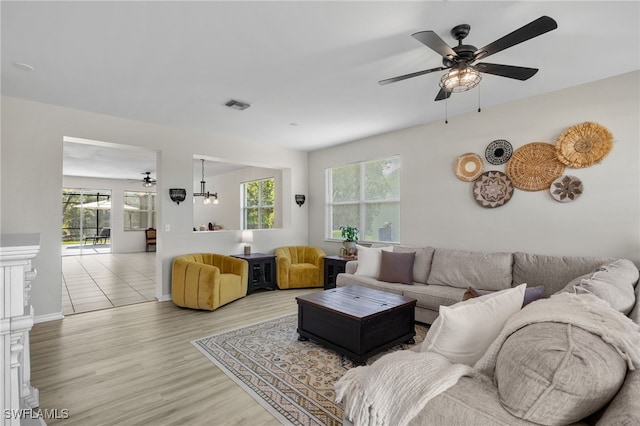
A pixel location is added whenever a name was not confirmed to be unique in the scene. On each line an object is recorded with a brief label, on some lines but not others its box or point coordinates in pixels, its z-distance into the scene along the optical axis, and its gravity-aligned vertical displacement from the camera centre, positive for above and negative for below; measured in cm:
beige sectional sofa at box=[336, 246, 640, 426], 81 -47
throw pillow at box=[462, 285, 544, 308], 186 -50
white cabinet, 127 -42
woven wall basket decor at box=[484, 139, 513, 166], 386 +84
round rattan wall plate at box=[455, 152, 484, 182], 411 +70
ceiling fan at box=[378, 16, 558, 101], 198 +114
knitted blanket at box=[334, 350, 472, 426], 102 -61
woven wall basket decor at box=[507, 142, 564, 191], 350 +60
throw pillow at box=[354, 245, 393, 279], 443 -64
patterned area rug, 209 -130
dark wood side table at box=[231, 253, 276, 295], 519 -91
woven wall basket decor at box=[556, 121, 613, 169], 321 +78
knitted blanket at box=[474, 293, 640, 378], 90 -36
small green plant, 541 -27
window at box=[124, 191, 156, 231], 1083 +40
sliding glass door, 1016 +2
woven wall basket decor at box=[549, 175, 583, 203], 336 +31
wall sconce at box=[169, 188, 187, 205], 478 +42
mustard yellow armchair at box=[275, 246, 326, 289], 546 -95
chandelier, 852 +64
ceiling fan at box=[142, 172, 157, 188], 918 +124
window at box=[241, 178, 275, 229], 805 +44
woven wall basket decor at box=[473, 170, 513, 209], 387 +36
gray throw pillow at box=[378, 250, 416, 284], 412 -69
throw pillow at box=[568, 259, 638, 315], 172 -45
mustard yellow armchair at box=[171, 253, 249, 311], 409 -91
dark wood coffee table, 268 -98
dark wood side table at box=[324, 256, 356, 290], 515 -86
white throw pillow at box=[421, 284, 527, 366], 132 -51
